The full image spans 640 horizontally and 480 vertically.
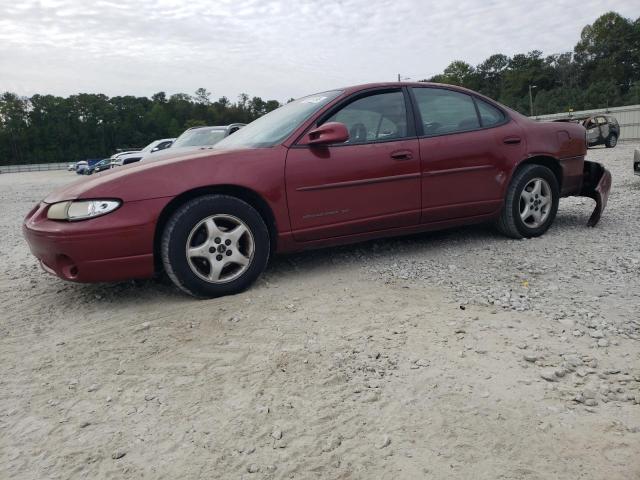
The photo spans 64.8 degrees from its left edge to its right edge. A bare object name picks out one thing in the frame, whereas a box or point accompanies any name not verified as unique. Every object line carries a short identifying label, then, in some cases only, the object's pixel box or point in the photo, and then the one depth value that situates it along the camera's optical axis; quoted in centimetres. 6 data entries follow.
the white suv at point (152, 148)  1607
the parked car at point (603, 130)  2047
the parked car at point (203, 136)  1098
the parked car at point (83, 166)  4686
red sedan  339
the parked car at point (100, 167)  3629
